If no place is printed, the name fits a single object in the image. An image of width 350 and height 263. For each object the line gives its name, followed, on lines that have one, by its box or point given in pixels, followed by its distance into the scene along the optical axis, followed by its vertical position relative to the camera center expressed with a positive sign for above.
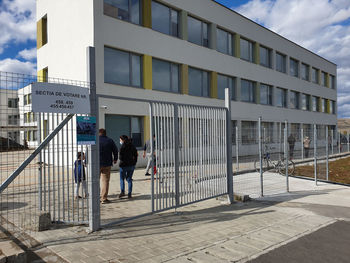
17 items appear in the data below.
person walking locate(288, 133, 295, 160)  11.35 -0.40
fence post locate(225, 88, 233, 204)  7.35 -0.50
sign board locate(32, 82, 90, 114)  4.38 +0.59
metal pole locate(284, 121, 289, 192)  9.12 -0.20
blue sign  4.80 +0.10
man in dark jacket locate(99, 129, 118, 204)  7.18 -0.56
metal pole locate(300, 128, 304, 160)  12.10 -0.27
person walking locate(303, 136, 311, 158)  12.22 -0.45
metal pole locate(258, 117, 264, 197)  8.06 -0.32
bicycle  11.41 -1.26
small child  6.00 -0.72
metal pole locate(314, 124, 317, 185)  10.01 -0.49
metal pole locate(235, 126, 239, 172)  9.31 -0.52
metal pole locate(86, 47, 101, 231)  4.91 -0.53
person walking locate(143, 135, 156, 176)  11.29 -0.53
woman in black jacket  7.85 -0.72
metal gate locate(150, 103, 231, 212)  5.97 -0.38
